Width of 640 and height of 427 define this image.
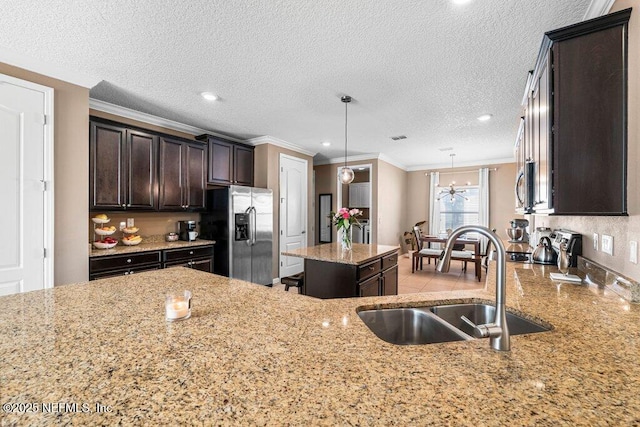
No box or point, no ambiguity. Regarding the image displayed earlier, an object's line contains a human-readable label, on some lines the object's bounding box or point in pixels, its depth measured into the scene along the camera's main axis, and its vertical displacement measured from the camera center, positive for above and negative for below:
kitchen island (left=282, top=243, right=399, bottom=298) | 2.68 -0.61
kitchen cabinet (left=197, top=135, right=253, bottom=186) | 4.32 +0.80
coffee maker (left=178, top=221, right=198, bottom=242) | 4.05 -0.27
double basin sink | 1.21 -0.49
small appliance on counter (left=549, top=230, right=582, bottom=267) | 2.04 -0.25
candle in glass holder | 1.06 -0.36
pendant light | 3.76 +0.49
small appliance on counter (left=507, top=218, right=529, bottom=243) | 4.01 -0.30
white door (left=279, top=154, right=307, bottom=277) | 5.30 +0.04
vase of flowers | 3.27 -0.14
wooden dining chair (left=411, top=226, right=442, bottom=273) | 5.64 -0.84
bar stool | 3.01 -0.74
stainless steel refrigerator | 4.07 -0.29
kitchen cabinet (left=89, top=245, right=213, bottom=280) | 2.92 -0.58
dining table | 5.16 -0.63
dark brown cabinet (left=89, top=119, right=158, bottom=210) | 3.12 +0.52
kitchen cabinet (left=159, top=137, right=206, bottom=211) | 3.75 +0.51
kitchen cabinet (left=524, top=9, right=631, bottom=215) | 1.36 +0.47
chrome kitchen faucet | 0.83 -0.25
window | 7.38 +0.05
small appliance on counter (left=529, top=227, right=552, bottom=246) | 2.69 -0.23
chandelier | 7.24 +0.47
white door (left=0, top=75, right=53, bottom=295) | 2.29 +0.22
